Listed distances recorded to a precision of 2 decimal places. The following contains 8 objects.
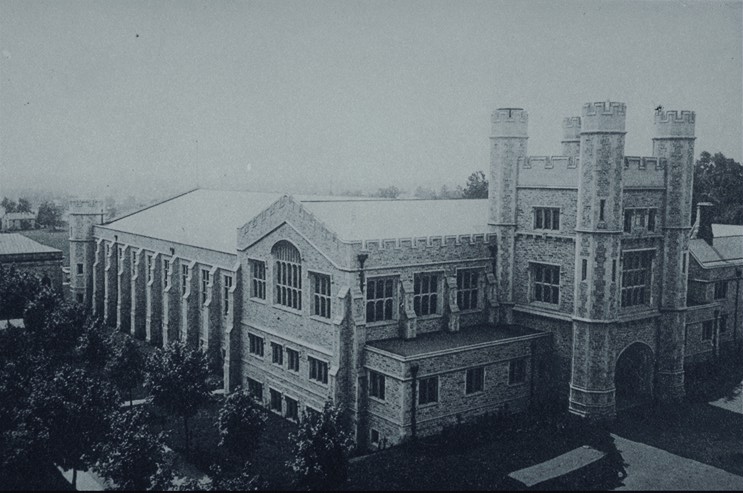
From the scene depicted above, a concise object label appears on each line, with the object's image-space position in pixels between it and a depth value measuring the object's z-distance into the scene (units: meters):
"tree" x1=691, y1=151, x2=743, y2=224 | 72.62
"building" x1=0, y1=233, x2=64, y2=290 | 65.81
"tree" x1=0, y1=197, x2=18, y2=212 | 158.64
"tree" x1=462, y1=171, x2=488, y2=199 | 86.56
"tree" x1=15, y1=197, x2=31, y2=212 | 153.12
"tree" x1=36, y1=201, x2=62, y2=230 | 146.38
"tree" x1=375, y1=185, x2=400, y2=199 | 157.98
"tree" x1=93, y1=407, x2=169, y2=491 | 24.70
